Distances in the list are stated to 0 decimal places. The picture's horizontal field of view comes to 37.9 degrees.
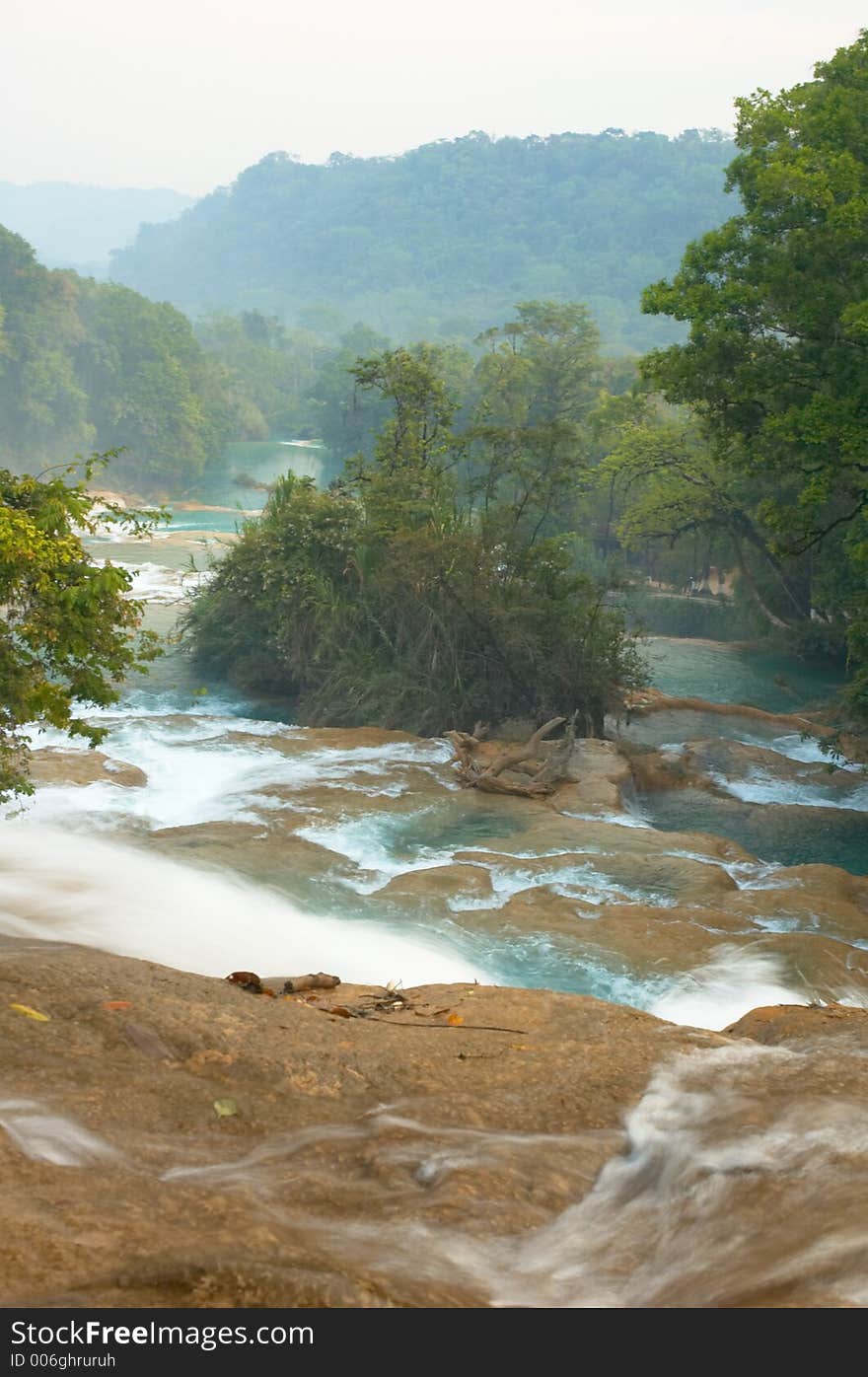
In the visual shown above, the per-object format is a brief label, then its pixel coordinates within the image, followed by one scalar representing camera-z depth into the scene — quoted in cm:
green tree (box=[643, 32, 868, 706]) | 1555
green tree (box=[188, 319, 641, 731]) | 2053
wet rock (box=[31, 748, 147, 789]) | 1582
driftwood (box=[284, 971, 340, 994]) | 841
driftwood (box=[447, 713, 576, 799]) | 1688
